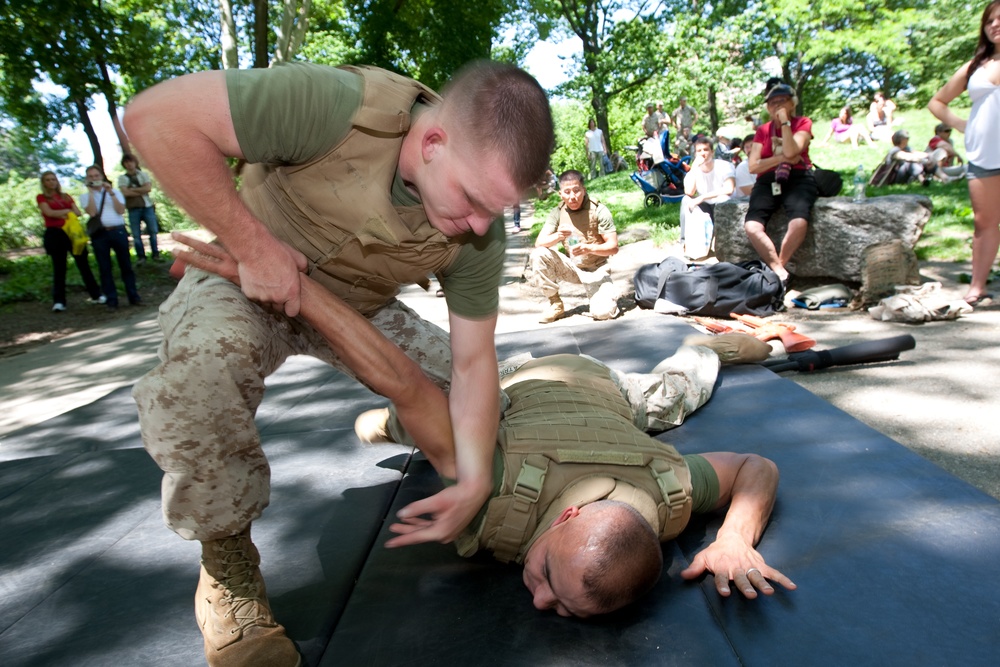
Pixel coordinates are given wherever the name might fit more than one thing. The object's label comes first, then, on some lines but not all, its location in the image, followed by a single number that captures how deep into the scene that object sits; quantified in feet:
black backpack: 15.31
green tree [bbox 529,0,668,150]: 64.69
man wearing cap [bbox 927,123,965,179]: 30.67
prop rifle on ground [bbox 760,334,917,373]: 10.56
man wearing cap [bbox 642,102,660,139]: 51.98
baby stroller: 36.68
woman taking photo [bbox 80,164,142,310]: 22.81
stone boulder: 16.02
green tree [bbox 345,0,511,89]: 43.96
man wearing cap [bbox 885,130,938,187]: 30.12
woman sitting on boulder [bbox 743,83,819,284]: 16.24
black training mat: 4.58
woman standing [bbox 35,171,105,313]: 22.57
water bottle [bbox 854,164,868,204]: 19.26
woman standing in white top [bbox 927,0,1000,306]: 12.81
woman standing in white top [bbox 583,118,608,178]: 62.44
